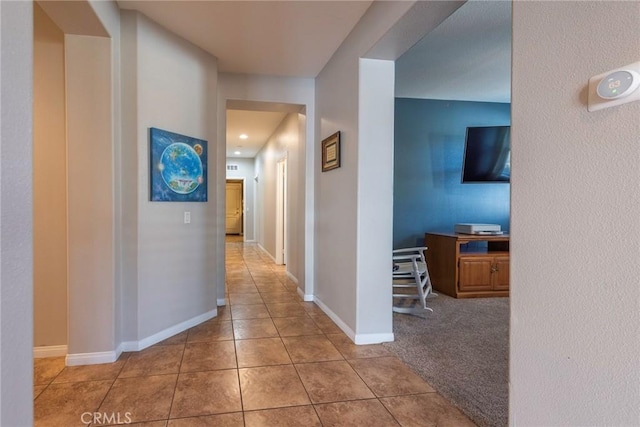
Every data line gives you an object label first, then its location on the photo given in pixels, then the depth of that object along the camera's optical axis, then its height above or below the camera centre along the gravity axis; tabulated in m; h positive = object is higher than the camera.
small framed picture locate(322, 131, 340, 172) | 3.32 +0.56
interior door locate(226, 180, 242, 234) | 13.82 -0.01
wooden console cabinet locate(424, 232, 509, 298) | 4.33 -0.76
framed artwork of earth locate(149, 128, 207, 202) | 2.86 +0.34
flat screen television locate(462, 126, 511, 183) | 4.55 +0.70
